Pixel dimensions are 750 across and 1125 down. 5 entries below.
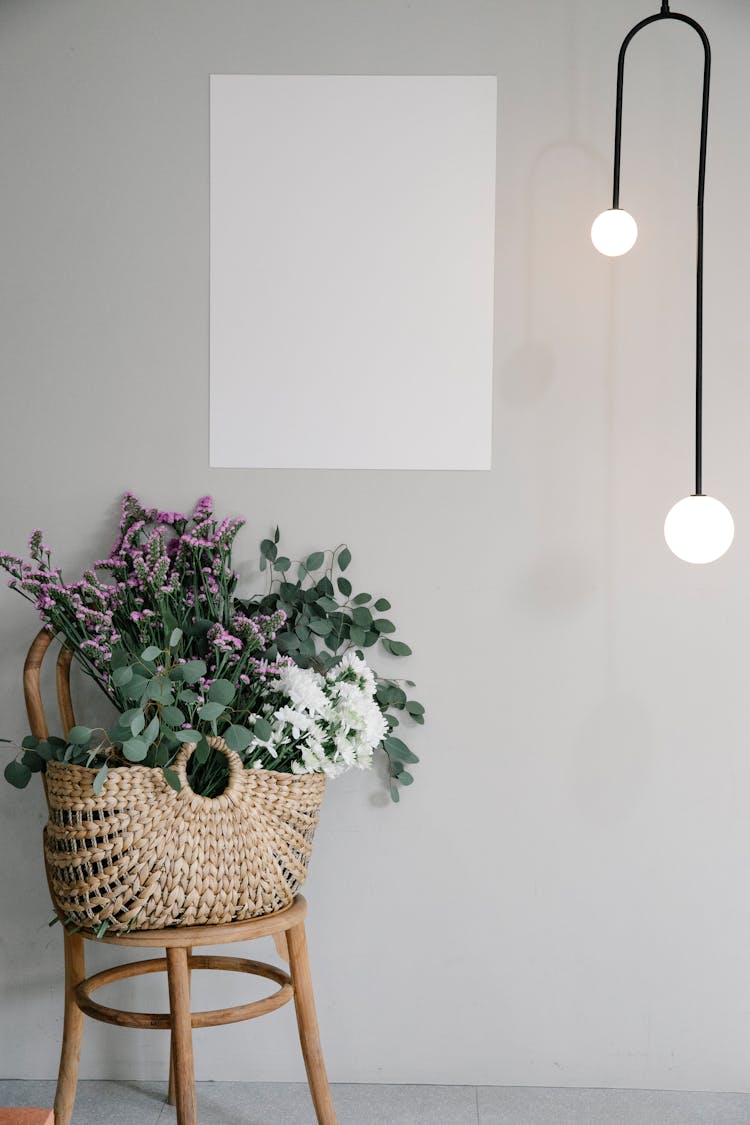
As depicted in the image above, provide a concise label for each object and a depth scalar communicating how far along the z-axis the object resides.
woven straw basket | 1.58
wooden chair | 1.61
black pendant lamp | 1.72
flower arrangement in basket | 1.59
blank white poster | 2.01
